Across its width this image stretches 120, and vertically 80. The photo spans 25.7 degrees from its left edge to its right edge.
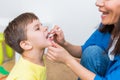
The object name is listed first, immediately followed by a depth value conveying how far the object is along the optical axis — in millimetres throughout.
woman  1126
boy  1214
